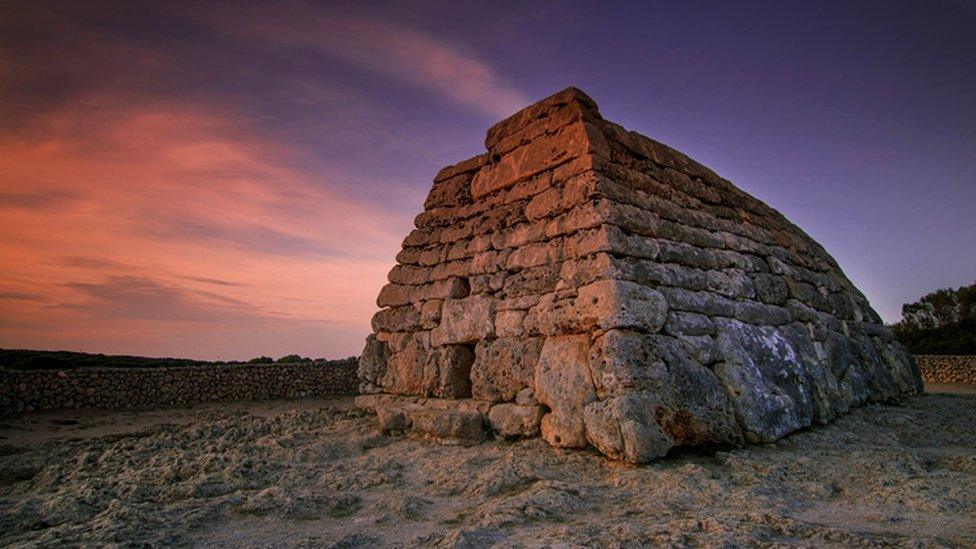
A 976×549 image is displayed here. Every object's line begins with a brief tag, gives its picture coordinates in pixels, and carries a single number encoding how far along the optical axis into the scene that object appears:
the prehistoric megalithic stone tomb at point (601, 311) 4.39
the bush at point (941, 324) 25.47
